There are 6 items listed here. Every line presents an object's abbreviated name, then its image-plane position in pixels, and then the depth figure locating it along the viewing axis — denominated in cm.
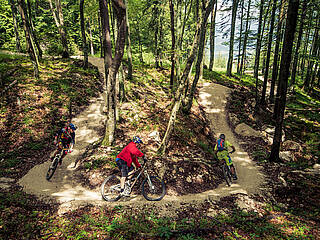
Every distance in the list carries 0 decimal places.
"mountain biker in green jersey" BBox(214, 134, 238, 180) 920
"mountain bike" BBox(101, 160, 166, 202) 655
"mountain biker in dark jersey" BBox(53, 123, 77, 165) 802
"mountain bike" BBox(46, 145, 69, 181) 763
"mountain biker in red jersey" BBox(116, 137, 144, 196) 619
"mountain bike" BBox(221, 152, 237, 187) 909
